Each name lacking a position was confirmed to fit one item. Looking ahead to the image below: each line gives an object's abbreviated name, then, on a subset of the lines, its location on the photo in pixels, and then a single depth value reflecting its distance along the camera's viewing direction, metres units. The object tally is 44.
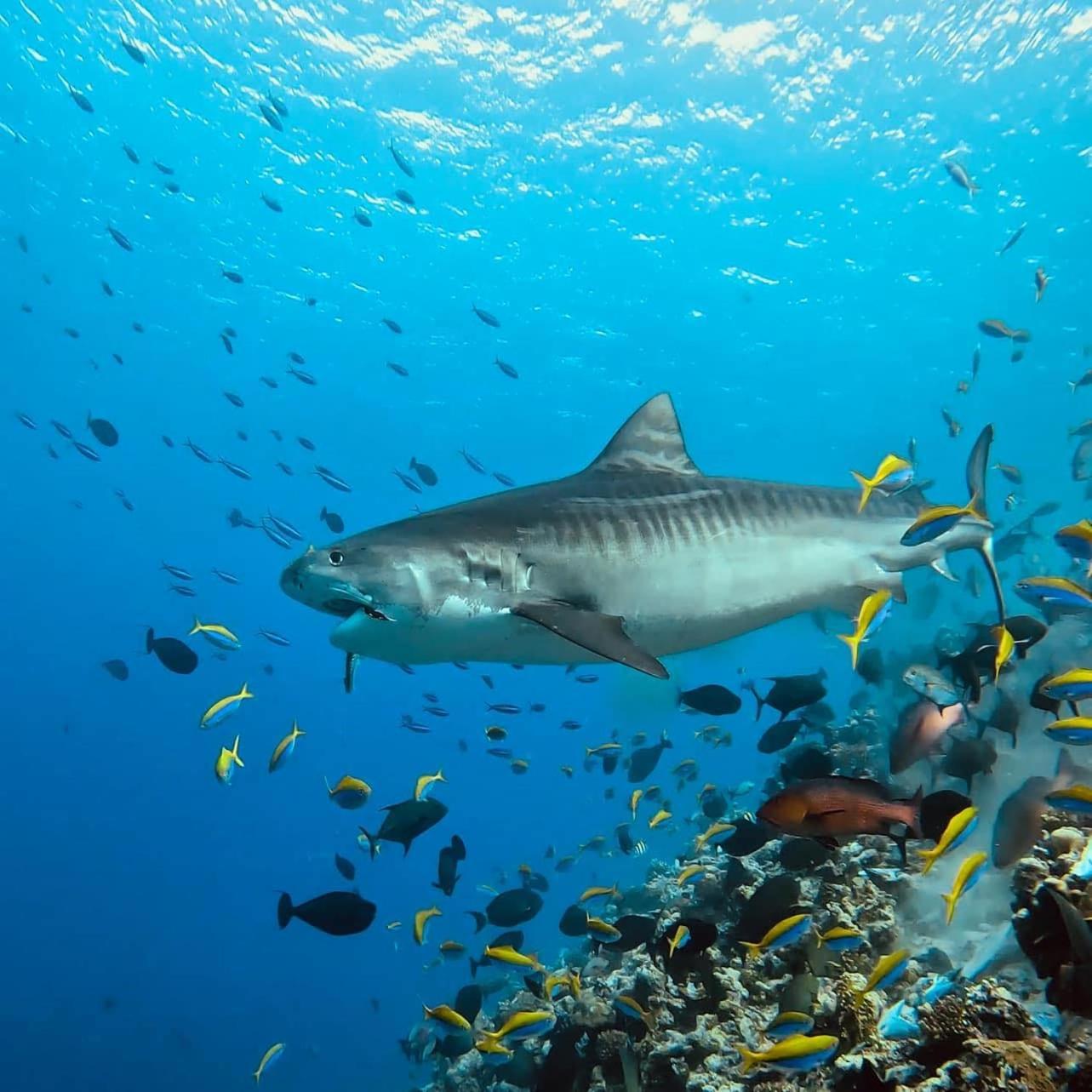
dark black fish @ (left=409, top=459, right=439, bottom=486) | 13.39
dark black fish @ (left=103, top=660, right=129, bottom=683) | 12.76
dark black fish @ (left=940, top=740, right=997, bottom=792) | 4.89
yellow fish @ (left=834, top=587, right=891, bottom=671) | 5.01
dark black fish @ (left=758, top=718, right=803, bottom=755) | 6.93
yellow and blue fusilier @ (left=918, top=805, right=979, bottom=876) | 3.66
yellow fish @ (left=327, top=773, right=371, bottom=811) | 7.29
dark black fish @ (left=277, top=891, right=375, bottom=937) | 5.48
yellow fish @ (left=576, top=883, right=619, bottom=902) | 7.91
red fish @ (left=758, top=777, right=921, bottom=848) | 3.68
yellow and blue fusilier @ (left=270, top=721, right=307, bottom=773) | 7.79
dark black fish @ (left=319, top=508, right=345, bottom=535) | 12.80
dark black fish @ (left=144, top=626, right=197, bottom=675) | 8.17
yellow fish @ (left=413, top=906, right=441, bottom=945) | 7.35
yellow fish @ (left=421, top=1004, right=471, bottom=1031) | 5.73
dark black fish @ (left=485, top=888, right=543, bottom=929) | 6.84
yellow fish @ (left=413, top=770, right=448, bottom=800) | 7.62
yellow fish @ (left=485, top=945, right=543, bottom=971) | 6.01
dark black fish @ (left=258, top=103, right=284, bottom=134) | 14.42
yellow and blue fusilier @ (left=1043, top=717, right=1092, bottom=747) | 3.64
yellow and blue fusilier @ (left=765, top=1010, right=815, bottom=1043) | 3.50
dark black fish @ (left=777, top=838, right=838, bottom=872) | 5.43
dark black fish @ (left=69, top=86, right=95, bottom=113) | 14.81
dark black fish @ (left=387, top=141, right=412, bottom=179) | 15.50
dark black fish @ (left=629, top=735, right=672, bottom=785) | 9.77
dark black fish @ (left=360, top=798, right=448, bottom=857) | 5.86
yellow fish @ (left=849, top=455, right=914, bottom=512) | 5.90
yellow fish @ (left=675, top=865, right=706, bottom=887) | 6.78
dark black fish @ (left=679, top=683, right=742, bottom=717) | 6.77
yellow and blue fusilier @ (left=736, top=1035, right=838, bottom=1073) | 3.12
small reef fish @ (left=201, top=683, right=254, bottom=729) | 7.84
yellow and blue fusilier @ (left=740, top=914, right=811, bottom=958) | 4.23
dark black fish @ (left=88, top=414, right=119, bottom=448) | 13.42
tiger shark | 3.76
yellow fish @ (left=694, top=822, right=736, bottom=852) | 7.16
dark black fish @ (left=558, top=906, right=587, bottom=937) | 6.70
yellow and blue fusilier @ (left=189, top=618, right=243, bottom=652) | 9.34
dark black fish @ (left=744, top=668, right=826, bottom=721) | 6.24
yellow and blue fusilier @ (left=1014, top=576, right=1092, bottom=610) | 4.76
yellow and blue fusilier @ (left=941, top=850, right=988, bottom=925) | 3.60
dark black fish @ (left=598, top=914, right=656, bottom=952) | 5.74
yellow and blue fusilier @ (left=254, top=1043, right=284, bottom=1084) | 8.02
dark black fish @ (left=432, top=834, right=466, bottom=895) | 6.62
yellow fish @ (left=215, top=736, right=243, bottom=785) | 7.38
